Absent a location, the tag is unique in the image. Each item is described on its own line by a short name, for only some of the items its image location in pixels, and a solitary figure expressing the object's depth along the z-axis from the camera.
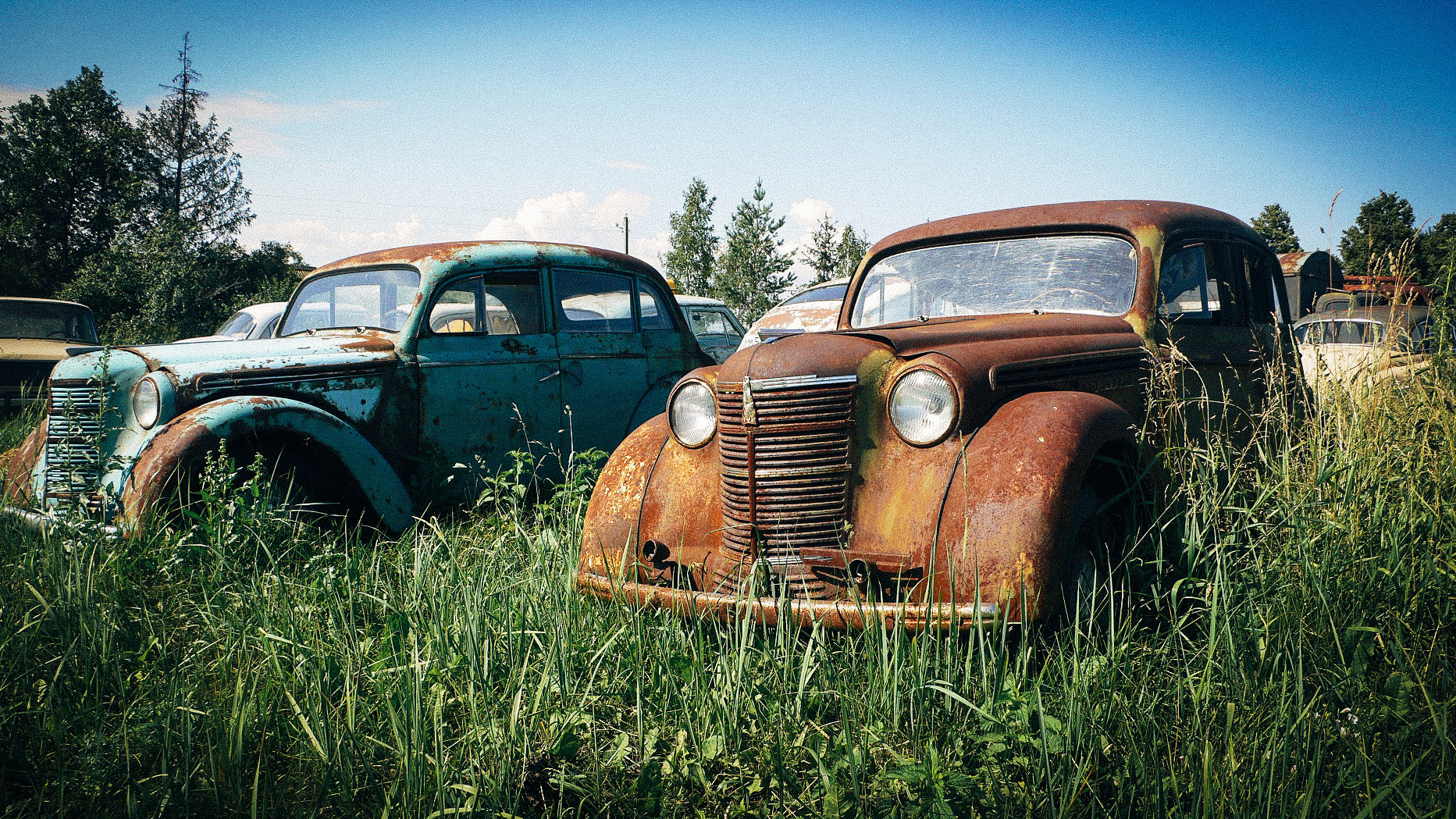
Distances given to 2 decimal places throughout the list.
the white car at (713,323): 10.83
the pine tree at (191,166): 32.91
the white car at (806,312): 8.71
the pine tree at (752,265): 25.98
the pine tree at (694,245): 28.53
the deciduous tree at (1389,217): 40.14
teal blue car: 3.67
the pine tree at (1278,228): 42.28
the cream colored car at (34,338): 8.93
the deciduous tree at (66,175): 30.81
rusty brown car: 2.25
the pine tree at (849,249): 24.31
